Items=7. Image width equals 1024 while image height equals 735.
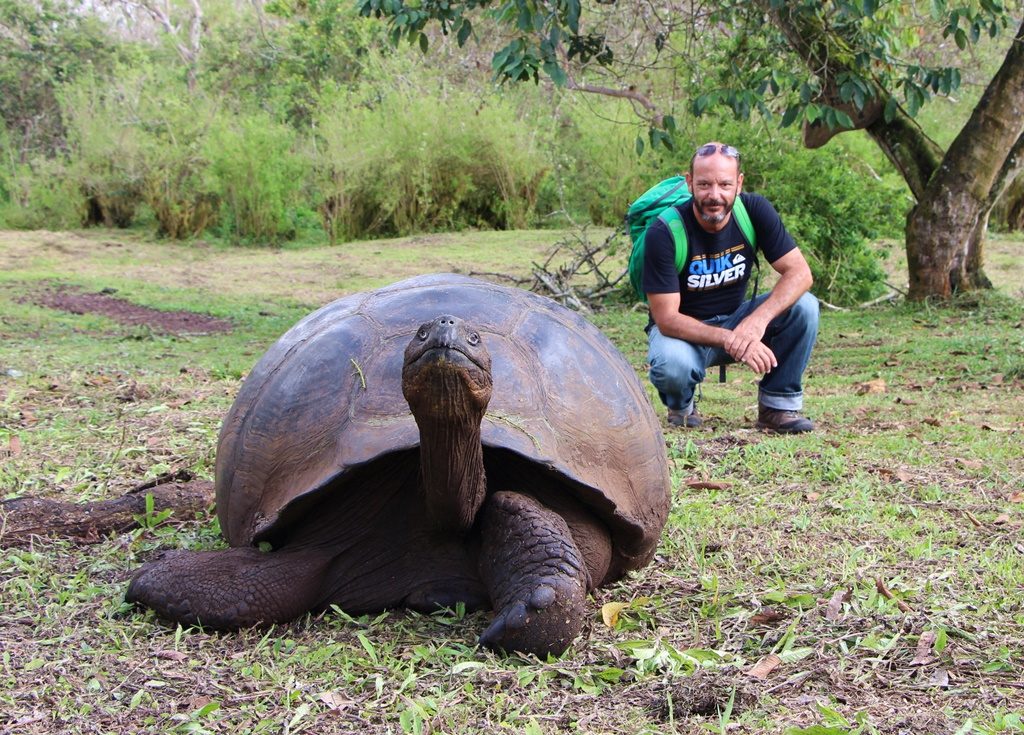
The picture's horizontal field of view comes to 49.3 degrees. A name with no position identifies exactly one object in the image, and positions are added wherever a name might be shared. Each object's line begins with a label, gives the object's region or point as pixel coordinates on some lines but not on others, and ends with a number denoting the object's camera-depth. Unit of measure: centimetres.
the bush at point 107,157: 1445
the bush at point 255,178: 1372
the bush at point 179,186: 1423
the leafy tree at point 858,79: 502
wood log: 301
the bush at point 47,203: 1480
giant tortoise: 222
